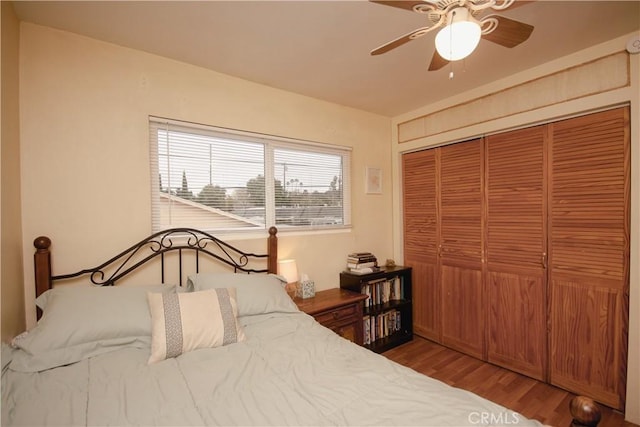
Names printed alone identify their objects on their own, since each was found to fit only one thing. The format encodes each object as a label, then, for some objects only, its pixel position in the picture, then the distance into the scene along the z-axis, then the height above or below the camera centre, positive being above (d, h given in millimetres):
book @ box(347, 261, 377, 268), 2996 -595
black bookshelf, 2875 -1031
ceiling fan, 1152 +792
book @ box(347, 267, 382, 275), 2921 -644
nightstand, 2391 -881
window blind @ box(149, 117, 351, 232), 2150 +248
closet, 1976 -362
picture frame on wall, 3251 +307
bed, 1021 -710
